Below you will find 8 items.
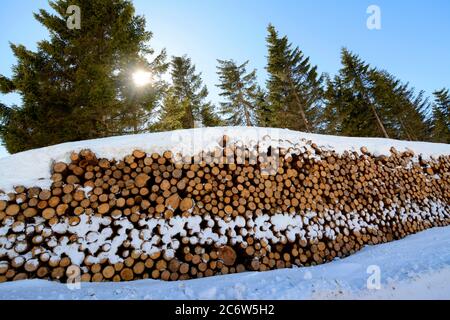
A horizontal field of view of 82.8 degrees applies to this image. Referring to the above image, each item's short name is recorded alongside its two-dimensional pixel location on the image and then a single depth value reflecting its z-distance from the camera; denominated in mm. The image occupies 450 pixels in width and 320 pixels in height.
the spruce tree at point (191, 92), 18391
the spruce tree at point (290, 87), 15852
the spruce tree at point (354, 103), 17094
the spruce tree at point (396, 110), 17453
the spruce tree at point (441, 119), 21172
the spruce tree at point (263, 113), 19859
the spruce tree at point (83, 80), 7289
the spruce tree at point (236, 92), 19484
